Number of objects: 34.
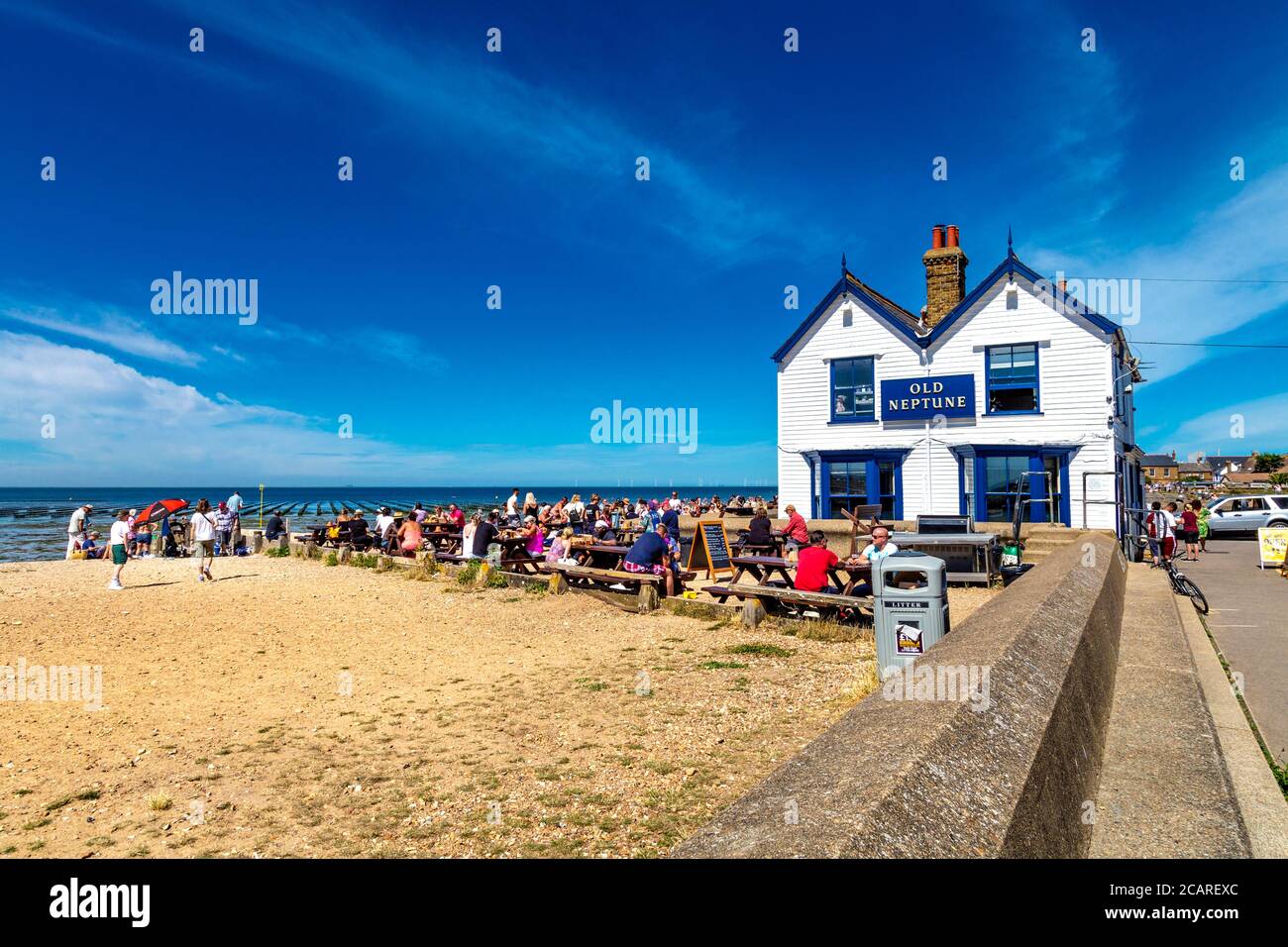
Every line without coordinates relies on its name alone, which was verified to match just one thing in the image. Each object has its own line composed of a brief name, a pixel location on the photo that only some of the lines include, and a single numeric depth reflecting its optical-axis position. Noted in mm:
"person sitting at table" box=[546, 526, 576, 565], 16719
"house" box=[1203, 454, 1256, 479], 125500
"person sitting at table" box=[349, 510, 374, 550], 21469
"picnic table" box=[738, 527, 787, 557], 15969
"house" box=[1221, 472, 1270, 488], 109162
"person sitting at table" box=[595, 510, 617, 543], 18492
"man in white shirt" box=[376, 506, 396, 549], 22078
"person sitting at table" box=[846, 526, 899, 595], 10539
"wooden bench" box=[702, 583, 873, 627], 9672
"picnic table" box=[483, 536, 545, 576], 15133
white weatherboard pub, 19172
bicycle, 11523
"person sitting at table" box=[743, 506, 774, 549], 15828
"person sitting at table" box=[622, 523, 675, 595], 13008
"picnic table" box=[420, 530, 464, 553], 20422
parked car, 27141
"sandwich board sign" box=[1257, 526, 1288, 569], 16750
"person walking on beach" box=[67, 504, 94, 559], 23531
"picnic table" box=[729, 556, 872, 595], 10500
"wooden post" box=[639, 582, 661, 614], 11836
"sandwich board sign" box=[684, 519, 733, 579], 15000
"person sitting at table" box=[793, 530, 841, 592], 10586
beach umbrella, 26531
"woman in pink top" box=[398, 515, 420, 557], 19047
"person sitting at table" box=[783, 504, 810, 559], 15484
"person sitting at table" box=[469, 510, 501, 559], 16094
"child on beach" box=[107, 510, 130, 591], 15164
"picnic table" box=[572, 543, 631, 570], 14078
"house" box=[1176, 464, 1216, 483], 126650
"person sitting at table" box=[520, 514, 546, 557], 16819
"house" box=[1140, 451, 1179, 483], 109350
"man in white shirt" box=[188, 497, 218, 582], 16975
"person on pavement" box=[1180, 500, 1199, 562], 20539
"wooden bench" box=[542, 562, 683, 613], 11914
